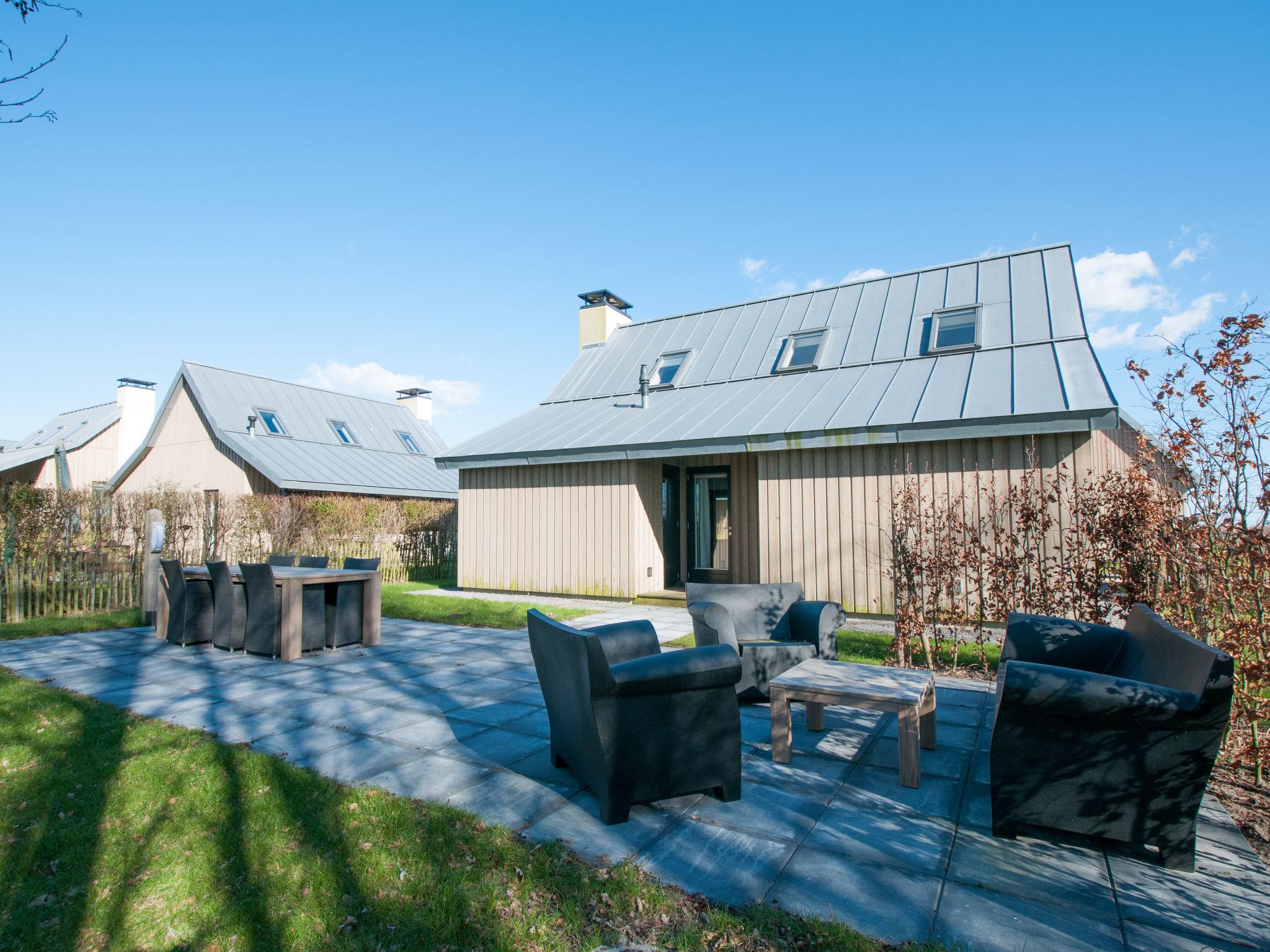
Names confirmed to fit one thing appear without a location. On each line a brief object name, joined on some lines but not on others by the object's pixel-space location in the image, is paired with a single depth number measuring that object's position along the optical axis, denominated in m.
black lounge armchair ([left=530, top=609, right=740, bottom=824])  2.96
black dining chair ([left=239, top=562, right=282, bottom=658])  6.64
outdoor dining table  6.59
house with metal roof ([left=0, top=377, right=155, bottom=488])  23.12
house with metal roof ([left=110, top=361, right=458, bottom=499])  18.09
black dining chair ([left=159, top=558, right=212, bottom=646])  7.32
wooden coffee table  3.38
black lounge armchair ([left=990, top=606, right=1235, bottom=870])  2.51
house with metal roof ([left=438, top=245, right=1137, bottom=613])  8.43
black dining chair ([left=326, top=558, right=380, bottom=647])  7.23
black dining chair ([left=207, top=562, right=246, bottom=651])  7.06
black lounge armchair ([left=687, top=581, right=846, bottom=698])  4.75
